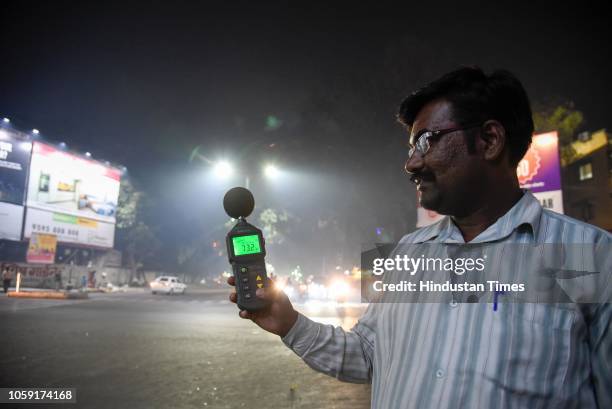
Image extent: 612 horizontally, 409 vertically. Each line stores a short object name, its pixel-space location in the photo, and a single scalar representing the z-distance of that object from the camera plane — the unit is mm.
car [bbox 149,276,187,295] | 35656
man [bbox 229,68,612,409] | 1464
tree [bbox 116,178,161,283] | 48219
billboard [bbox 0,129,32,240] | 30812
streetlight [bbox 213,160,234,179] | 22438
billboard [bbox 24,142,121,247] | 34128
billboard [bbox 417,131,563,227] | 15477
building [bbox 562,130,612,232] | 34531
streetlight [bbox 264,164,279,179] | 25709
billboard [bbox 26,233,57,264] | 29436
